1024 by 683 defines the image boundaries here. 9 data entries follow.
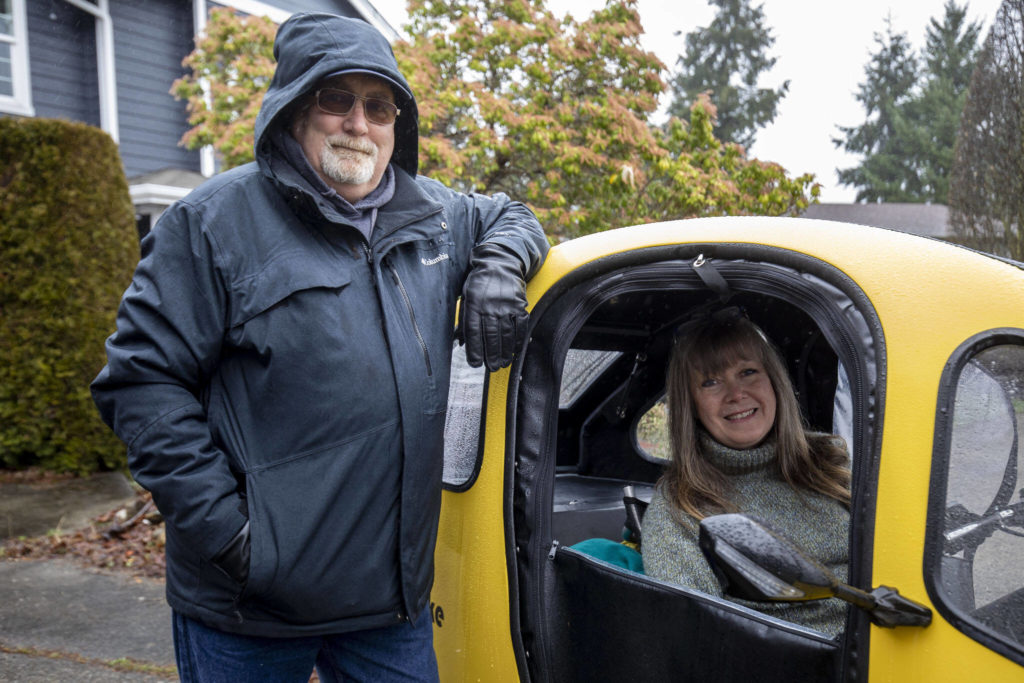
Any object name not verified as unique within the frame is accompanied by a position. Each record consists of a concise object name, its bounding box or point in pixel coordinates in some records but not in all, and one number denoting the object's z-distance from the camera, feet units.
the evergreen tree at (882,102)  122.31
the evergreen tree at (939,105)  109.29
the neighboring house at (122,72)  31.32
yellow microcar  4.50
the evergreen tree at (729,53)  114.62
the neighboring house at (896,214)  75.20
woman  6.86
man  5.73
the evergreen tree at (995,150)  26.84
